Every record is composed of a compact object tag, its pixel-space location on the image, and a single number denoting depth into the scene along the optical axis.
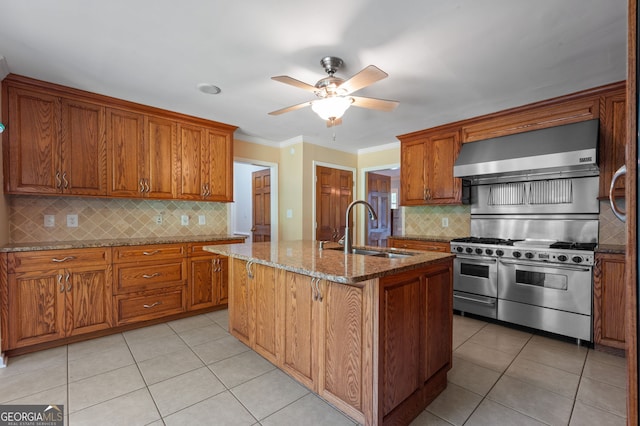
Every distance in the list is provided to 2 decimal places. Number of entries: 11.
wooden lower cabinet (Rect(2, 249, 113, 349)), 2.43
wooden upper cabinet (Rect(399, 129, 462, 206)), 3.81
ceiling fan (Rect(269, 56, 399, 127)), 2.06
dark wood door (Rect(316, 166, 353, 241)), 4.83
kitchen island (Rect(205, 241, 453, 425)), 1.54
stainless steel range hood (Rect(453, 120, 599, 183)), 2.77
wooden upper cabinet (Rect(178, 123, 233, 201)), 3.56
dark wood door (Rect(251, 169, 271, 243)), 5.03
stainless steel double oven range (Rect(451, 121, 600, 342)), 2.73
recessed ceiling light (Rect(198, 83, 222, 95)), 2.75
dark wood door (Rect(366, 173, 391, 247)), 5.59
